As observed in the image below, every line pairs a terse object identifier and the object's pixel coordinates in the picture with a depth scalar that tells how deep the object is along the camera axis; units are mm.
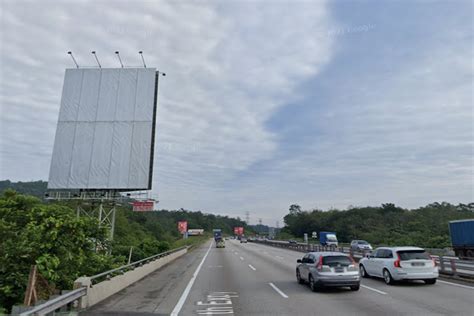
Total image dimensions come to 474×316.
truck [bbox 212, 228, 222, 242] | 80169
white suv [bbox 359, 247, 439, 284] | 14039
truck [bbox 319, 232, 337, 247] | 61219
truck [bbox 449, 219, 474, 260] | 30094
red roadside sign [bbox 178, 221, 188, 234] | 82094
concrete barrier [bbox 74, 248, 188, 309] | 10180
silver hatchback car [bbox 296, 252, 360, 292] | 12625
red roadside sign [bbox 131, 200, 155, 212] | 37625
